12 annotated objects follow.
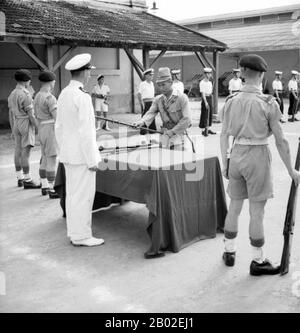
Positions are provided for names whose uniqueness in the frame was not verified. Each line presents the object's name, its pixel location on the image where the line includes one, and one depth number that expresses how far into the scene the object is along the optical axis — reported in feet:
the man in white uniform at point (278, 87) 58.49
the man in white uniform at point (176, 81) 45.52
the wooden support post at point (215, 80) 60.29
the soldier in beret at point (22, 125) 23.38
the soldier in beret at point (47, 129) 21.99
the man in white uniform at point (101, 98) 50.29
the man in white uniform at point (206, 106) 44.78
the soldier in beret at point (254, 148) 12.61
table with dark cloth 14.92
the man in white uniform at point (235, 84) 58.49
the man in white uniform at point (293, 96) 55.92
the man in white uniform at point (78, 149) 15.37
